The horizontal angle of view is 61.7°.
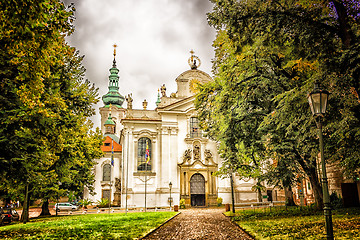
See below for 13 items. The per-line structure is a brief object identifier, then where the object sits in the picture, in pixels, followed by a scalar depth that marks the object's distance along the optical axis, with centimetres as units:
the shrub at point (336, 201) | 2068
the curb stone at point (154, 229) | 1151
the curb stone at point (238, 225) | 1106
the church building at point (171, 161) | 3766
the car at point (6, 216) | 2170
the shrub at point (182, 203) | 3648
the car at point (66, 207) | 4365
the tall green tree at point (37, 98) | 743
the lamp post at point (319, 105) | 714
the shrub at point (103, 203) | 4069
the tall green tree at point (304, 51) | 1055
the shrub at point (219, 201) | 3760
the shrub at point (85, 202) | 3762
